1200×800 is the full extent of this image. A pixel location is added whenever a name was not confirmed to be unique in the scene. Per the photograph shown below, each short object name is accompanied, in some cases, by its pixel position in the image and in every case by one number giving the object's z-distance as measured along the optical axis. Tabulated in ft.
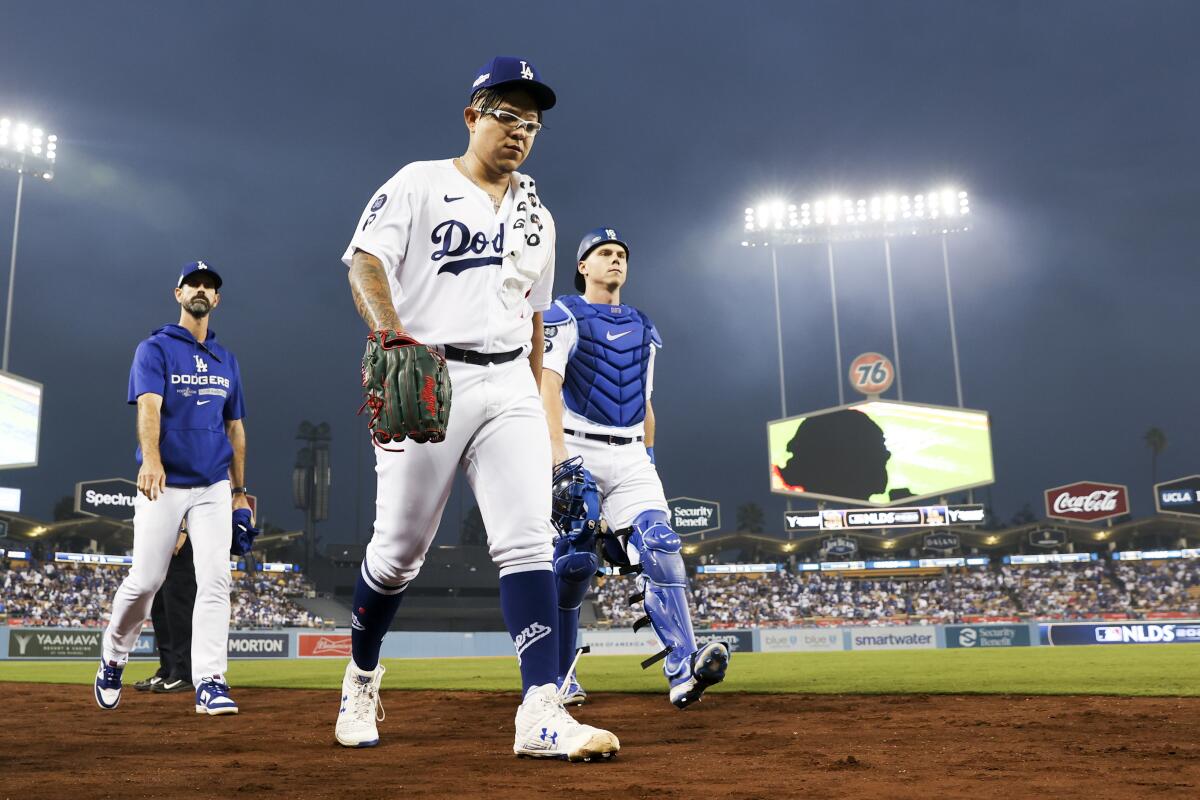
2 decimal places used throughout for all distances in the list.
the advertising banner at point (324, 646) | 83.76
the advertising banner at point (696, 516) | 154.30
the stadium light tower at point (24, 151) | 124.88
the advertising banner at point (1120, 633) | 85.35
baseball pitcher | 11.37
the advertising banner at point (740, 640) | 89.66
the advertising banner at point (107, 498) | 127.13
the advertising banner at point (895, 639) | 91.35
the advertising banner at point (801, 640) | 92.99
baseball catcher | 18.24
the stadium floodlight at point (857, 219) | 157.48
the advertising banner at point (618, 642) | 98.63
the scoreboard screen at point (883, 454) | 128.77
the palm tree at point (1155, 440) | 262.26
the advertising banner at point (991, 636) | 87.10
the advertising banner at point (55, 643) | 68.49
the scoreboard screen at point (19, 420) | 106.01
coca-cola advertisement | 146.00
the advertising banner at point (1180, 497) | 140.05
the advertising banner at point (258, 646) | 78.38
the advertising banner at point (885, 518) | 137.39
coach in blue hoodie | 19.11
